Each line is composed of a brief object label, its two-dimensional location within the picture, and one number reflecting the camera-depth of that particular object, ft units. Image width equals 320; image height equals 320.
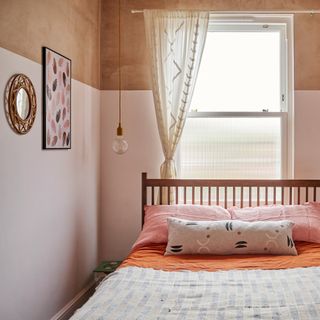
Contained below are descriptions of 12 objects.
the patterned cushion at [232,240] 9.28
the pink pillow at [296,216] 9.85
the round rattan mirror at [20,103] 7.22
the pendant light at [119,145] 11.33
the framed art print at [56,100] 8.74
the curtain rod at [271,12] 12.05
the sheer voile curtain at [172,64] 11.89
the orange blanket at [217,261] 8.31
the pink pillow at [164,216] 9.87
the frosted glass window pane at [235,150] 12.43
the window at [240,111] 12.42
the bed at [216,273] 6.01
